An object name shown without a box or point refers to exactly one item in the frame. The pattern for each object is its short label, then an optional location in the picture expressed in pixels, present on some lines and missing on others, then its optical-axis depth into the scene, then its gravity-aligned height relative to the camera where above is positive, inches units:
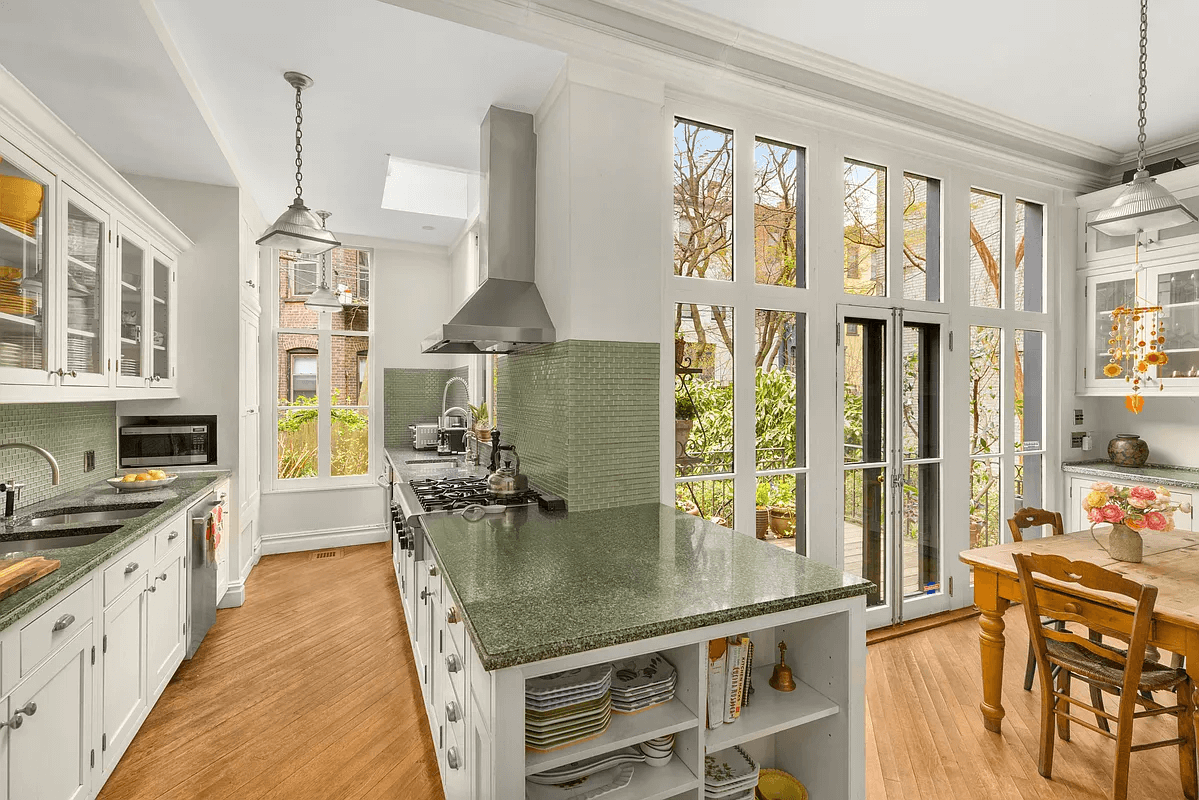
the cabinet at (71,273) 75.5 +21.6
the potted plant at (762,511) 120.7 -23.5
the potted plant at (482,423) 157.8 -6.3
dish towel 119.4 -29.0
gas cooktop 96.7 -17.3
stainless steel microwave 134.4 -10.5
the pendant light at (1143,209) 94.0 +32.8
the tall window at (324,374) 204.8 +10.6
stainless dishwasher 115.5 -37.8
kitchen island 48.0 -22.1
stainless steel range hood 106.5 +36.5
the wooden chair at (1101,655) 72.9 -36.7
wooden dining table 71.9 -26.8
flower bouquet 86.7 -17.4
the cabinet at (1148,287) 143.3 +31.7
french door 130.6 -12.7
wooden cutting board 57.6 -18.6
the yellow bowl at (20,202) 73.7 +27.4
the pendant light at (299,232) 105.5 +32.8
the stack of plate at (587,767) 53.3 -35.5
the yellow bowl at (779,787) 65.1 -44.8
